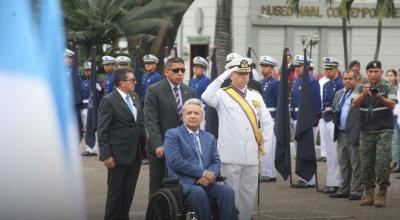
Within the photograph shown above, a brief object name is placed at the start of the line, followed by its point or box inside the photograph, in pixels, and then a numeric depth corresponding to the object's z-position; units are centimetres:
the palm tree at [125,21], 2770
